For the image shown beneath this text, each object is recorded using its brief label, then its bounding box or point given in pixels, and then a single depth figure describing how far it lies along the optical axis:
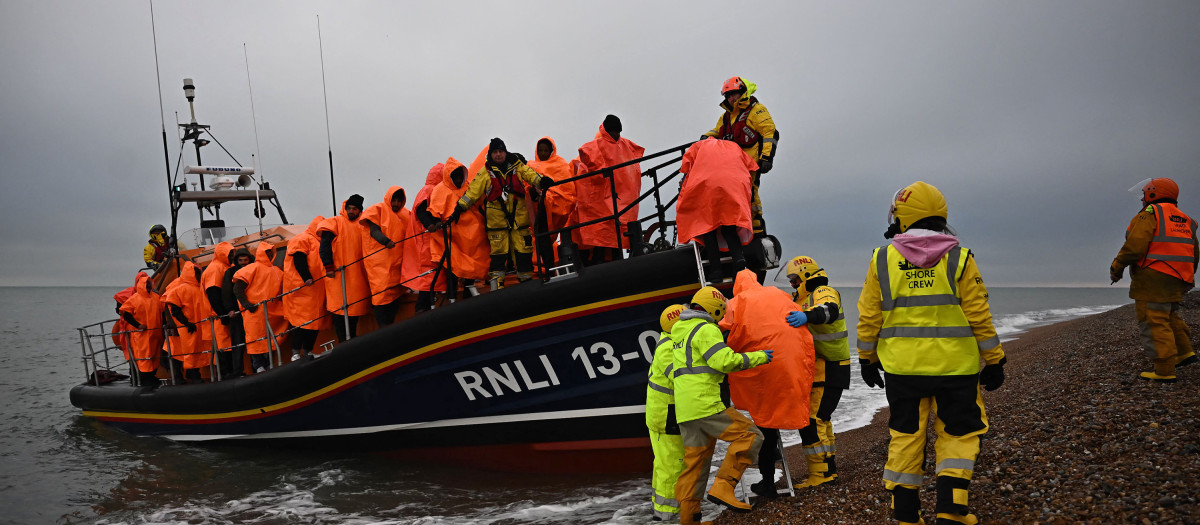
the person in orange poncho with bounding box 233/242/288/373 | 6.80
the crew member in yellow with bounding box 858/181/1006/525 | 2.96
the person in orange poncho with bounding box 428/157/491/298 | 5.50
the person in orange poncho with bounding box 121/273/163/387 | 8.51
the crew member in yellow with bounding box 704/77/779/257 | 5.05
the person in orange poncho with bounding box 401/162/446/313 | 5.76
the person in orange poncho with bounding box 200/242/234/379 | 7.20
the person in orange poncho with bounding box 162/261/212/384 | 7.63
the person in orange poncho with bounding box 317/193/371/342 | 6.21
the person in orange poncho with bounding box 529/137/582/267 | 5.38
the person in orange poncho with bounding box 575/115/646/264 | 5.56
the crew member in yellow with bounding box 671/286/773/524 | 3.81
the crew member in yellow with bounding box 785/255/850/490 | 4.33
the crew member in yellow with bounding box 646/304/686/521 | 4.09
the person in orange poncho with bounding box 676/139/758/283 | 4.47
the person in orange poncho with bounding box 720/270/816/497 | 3.91
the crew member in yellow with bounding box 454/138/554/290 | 5.29
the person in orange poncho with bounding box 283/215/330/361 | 6.39
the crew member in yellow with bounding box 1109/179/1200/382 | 5.05
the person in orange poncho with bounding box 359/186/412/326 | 6.04
